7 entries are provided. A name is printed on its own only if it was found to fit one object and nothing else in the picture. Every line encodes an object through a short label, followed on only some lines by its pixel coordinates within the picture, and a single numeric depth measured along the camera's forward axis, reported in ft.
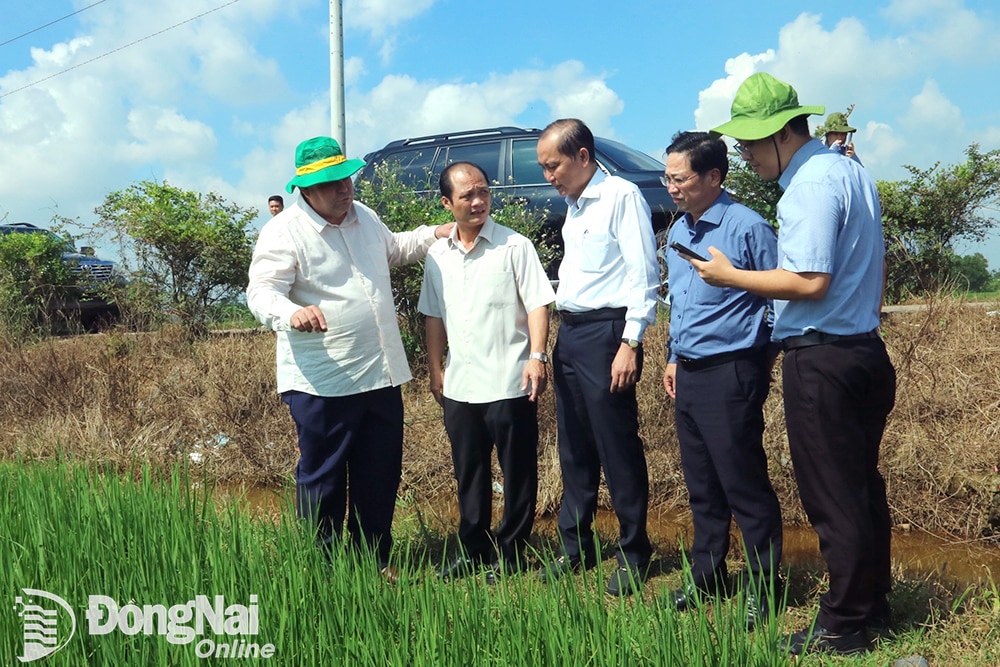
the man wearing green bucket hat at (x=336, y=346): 11.31
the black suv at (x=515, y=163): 27.58
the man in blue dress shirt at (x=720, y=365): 10.25
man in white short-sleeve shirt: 11.97
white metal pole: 30.78
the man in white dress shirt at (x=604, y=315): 11.27
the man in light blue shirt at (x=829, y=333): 8.67
